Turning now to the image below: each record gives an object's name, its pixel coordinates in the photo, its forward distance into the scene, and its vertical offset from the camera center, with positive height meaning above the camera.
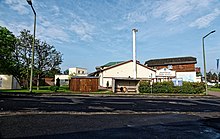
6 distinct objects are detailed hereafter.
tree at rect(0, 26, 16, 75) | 27.72 +4.47
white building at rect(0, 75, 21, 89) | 27.50 -0.78
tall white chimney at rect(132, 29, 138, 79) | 33.71 +3.91
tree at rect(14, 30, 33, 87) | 27.61 +5.12
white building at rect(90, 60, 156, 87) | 33.63 +1.37
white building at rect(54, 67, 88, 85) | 52.60 +1.58
